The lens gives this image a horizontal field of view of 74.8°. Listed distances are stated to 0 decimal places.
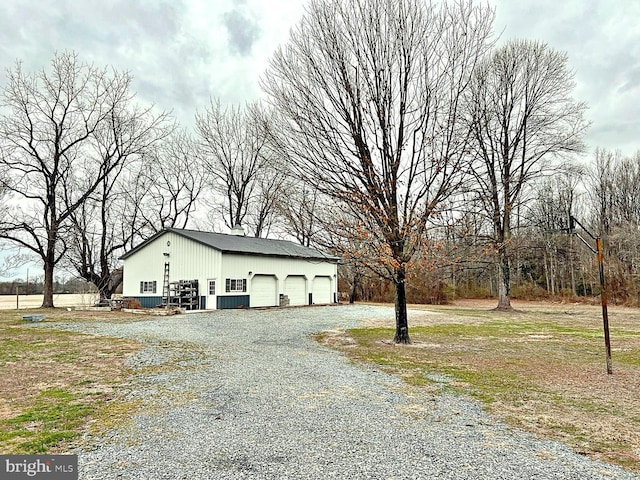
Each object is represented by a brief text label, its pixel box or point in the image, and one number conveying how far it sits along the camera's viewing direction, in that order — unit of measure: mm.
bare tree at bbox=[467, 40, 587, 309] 22375
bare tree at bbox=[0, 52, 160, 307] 22312
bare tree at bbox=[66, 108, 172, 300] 25766
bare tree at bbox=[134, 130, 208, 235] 30547
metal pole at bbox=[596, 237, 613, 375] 7102
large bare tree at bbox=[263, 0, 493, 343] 9859
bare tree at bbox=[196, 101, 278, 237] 32281
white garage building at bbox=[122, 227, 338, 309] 21750
